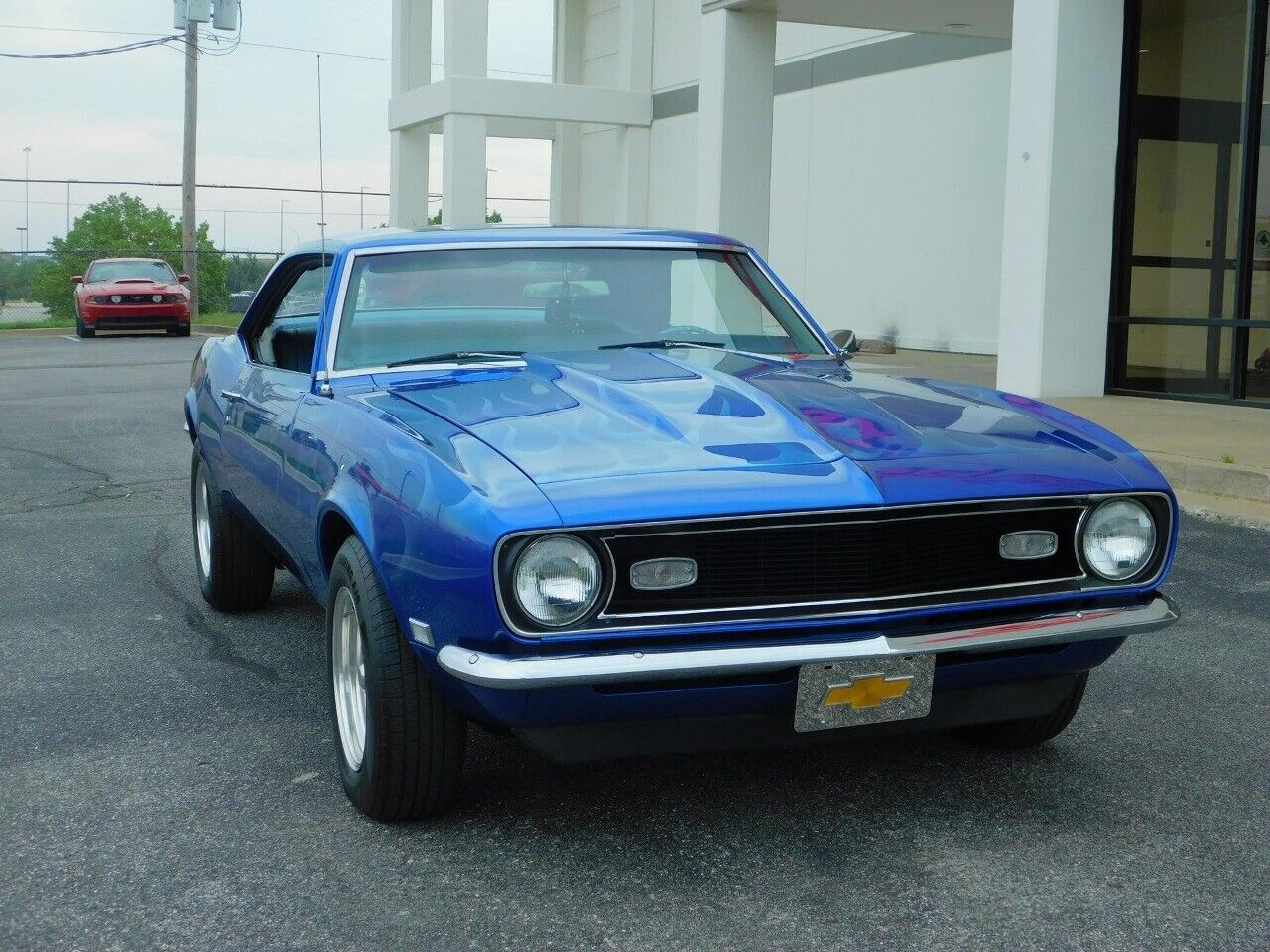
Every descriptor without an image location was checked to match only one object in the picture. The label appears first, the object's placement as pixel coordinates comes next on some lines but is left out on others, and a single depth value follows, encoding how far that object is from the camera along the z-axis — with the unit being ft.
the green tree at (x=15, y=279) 118.75
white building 39.65
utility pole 101.86
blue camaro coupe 9.54
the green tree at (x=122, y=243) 140.56
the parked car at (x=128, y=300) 85.05
